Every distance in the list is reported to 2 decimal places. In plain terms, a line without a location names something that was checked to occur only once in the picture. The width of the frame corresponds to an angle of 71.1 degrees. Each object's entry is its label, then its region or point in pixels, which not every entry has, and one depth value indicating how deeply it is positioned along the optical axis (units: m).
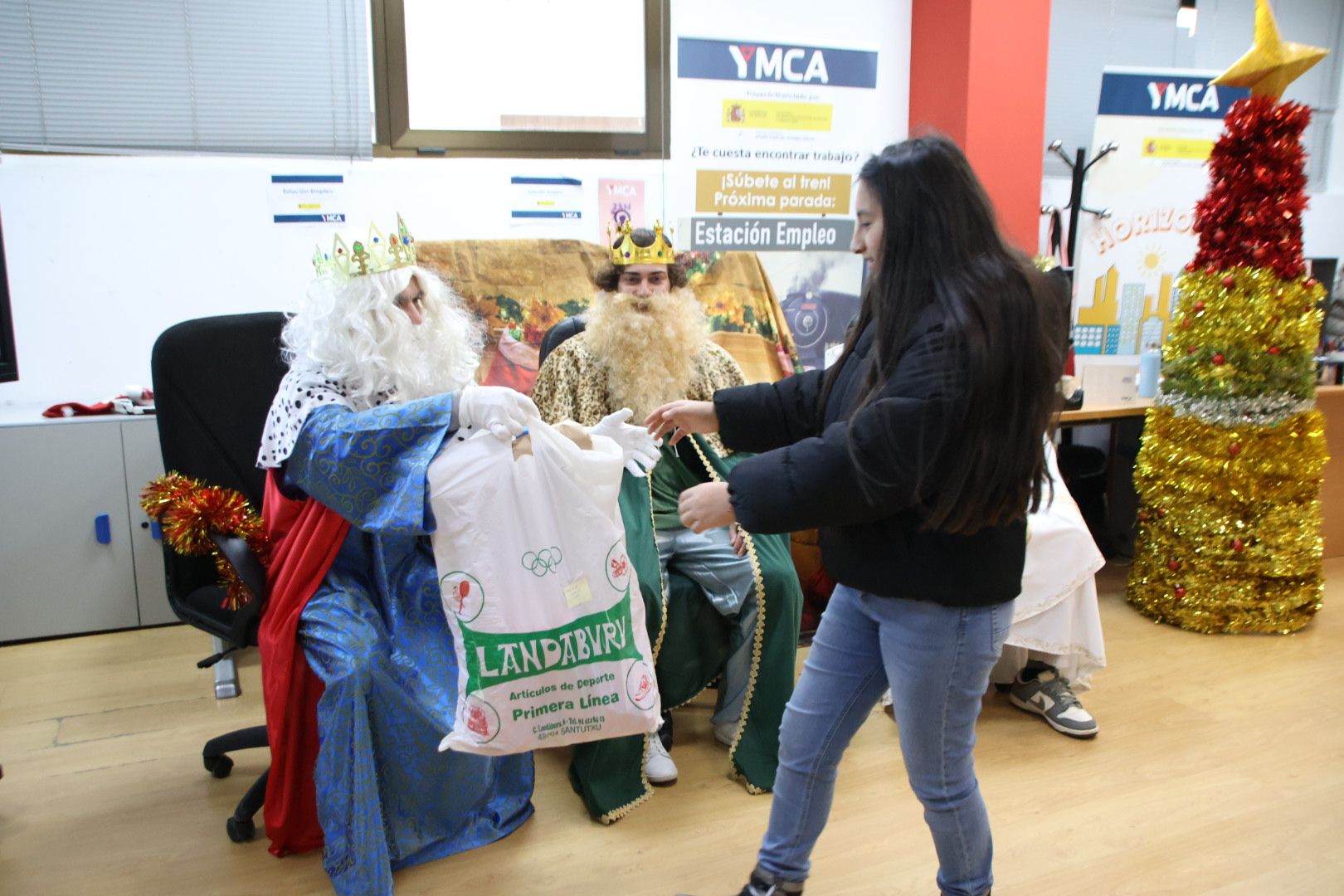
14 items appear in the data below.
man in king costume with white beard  1.87
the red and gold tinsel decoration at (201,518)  2.10
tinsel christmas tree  3.12
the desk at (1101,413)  3.52
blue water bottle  3.95
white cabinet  3.17
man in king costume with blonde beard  2.38
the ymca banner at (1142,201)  4.46
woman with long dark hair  1.30
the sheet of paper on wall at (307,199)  3.51
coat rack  4.47
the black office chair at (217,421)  2.17
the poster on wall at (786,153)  3.99
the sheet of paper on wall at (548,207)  3.77
